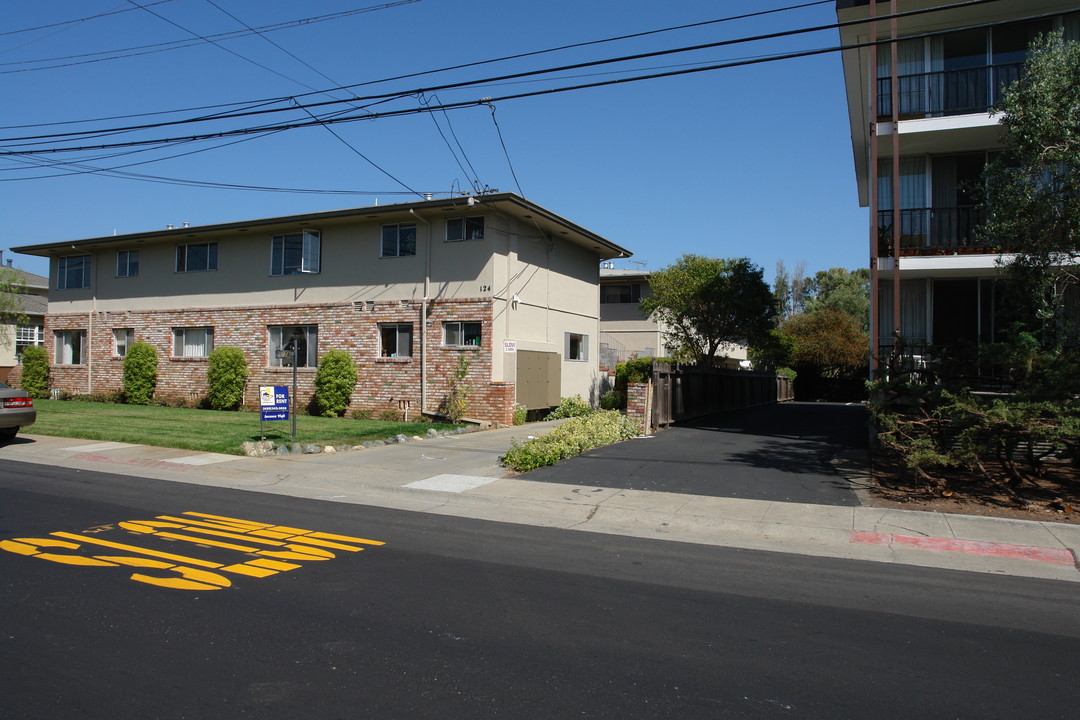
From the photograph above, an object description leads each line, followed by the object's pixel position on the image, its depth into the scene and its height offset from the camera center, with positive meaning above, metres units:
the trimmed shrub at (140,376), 26.91 -0.45
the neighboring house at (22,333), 34.26 +1.46
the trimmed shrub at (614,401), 27.27 -1.22
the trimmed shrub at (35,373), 29.55 -0.41
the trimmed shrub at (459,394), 21.14 -0.80
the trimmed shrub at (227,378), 24.77 -0.45
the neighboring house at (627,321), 36.09 +2.31
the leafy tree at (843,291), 57.78 +6.94
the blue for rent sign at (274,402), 16.00 -0.82
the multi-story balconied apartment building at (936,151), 14.95 +4.78
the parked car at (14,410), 16.20 -1.06
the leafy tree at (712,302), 26.02 +2.39
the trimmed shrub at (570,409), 24.19 -1.38
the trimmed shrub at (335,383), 22.75 -0.54
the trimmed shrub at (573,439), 13.31 -1.46
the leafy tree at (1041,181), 10.59 +2.82
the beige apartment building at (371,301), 21.58 +2.14
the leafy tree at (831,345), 42.25 +1.47
